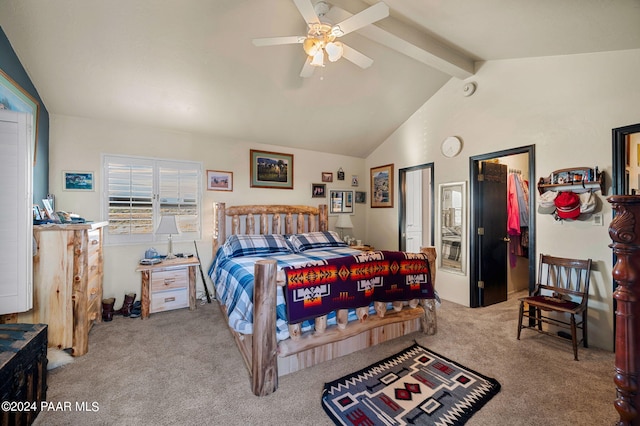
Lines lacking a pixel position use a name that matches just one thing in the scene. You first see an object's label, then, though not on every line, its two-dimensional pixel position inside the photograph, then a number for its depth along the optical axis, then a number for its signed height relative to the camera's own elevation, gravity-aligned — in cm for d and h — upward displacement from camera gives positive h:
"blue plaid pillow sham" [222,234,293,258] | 350 -41
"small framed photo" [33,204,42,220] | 236 +3
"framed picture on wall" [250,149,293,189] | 431 +78
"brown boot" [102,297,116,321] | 314 -112
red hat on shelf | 271 +10
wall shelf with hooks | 259 +35
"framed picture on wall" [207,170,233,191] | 396 +54
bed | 191 -84
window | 341 +27
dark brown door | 373 -29
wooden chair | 256 -86
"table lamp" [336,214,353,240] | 480 -11
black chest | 138 -90
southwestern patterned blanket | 203 -57
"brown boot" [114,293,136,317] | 327 -111
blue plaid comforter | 204 -66
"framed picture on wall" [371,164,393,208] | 488 +56
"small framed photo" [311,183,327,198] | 488 +48
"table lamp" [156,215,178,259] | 334 -12
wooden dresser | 224 -59
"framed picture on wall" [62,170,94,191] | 317 +43
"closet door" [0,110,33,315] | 185 +5
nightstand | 321 -87
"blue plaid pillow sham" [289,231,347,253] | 400 -39
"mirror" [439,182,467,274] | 384 -16
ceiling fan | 188 +144
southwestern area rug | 170 -129
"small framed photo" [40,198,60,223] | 251 +3
